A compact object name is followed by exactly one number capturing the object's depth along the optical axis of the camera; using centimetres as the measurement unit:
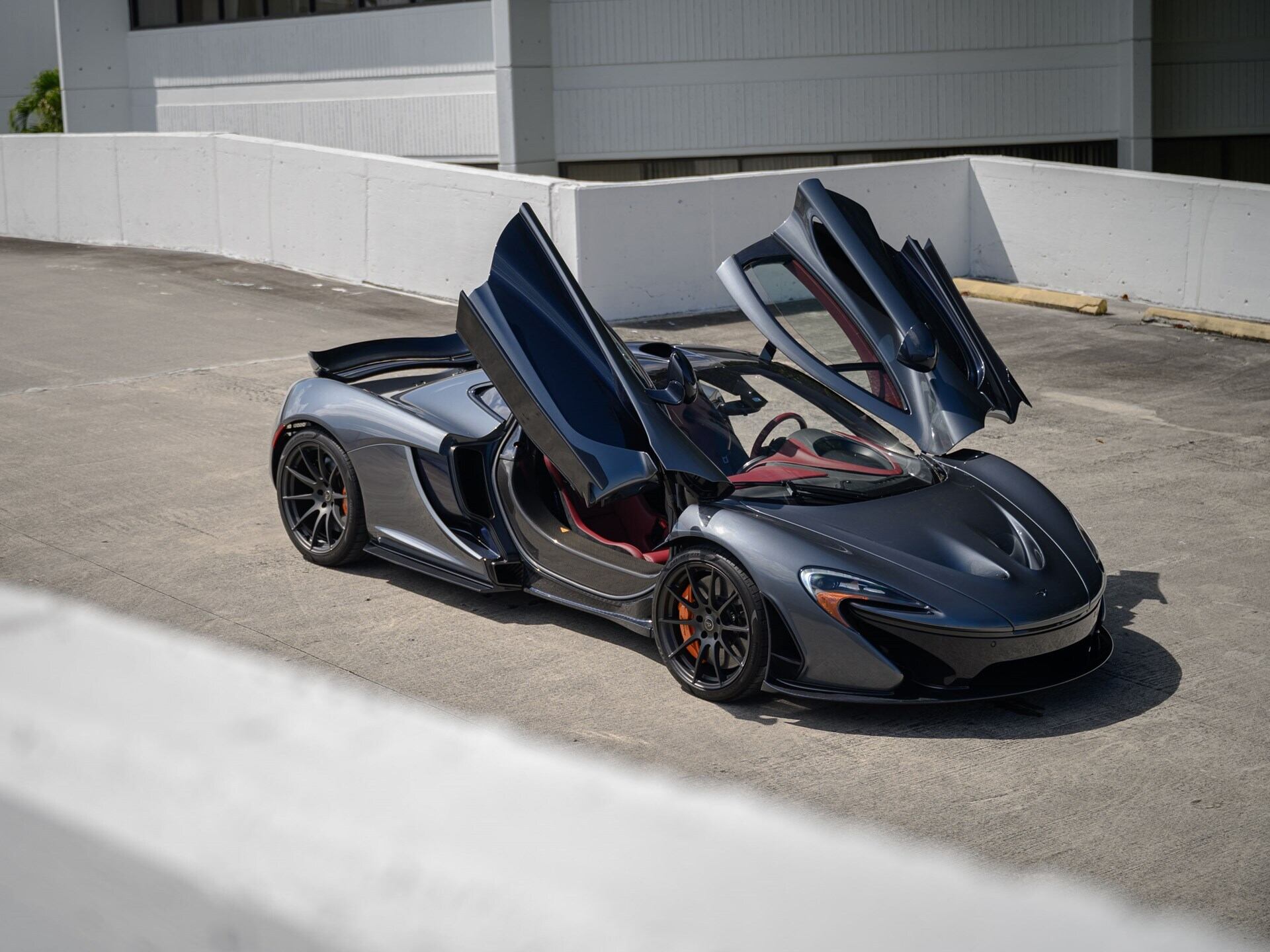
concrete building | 2042
